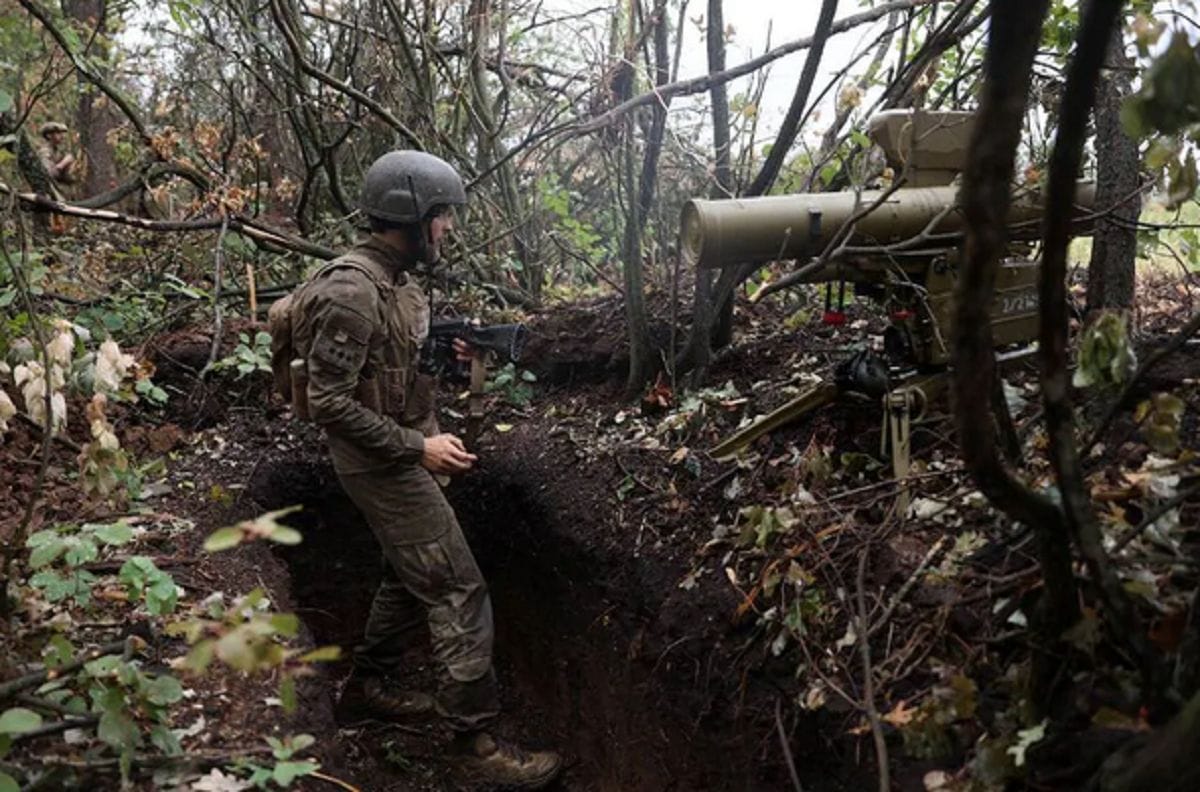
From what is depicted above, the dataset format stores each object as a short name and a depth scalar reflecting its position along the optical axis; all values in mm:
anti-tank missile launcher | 3320
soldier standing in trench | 3592
